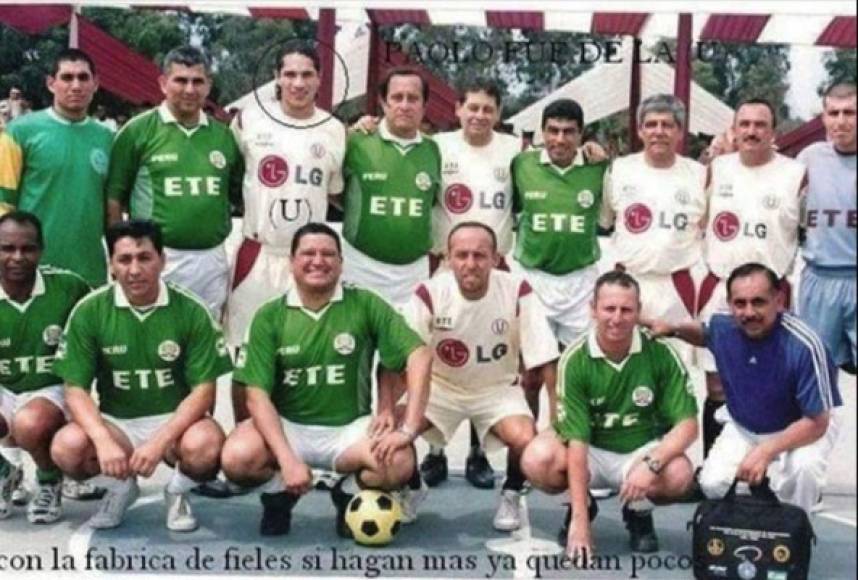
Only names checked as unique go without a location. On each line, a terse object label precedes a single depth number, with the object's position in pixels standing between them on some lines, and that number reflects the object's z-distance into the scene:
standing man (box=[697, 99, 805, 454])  3.08
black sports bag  2.42
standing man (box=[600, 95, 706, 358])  3.20
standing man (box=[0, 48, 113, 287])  3.04
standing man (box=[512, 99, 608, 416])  3.27
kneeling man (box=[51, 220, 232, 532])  2.76
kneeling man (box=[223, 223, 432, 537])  2.76
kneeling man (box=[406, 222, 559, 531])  2.92
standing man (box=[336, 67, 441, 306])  3.23
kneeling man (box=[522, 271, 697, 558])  2.68
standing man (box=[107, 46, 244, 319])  3.12
